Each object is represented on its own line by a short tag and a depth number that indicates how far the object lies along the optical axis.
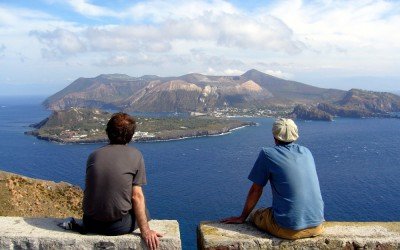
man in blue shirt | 4.83
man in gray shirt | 4.68
